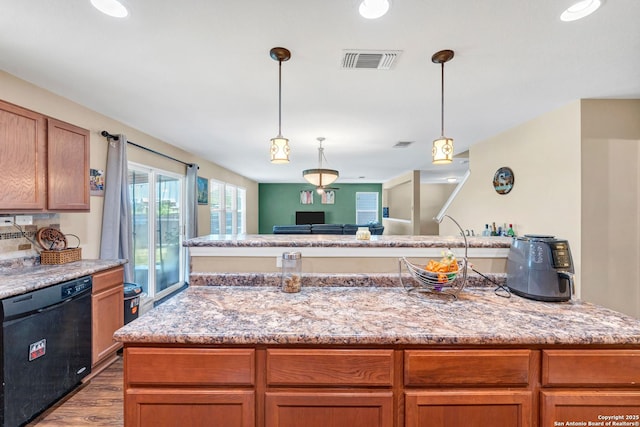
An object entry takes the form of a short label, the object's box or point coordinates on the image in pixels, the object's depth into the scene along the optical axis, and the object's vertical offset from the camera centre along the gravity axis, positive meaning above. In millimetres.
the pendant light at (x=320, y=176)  3869 +543
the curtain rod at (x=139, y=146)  2946 +846
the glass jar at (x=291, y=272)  1621 -341
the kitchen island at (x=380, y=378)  1100 -649
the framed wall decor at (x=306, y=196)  9291 +604
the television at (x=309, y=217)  9812 -104
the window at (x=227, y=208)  6446 +153
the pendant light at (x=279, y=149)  2072 +485
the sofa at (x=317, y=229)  6207 -337
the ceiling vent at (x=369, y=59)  1814 +1057
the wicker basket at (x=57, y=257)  2328 -367
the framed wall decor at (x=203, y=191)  5370 +456
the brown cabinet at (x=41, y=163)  1889 +381
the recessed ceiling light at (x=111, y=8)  1384 +1049
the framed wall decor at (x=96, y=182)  2828 +325
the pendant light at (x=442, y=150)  2031 +476
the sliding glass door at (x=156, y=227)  3830 -208
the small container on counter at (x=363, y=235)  1875 -141
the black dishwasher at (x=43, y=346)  1620 -876
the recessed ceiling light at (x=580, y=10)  1370 +1044
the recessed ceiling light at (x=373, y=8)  1372 +1048
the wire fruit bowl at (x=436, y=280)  1505 -359
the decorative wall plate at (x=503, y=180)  3295 +425
